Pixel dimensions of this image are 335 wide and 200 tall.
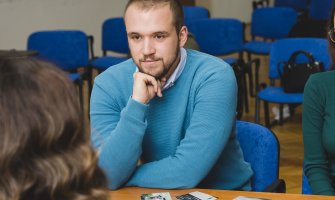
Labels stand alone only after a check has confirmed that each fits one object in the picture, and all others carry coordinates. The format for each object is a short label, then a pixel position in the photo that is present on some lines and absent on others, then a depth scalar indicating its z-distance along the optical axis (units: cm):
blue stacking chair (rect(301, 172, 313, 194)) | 233
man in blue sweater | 200
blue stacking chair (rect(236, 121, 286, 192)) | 224
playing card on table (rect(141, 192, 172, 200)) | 185
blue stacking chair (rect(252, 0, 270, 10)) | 1041
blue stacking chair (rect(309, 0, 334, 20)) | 840
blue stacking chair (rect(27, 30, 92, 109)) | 576
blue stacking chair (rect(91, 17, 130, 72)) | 630
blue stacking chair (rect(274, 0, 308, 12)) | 949
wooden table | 184
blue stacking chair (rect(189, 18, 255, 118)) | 611
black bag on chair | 459
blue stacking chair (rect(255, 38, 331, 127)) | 470
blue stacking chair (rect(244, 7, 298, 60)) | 685
